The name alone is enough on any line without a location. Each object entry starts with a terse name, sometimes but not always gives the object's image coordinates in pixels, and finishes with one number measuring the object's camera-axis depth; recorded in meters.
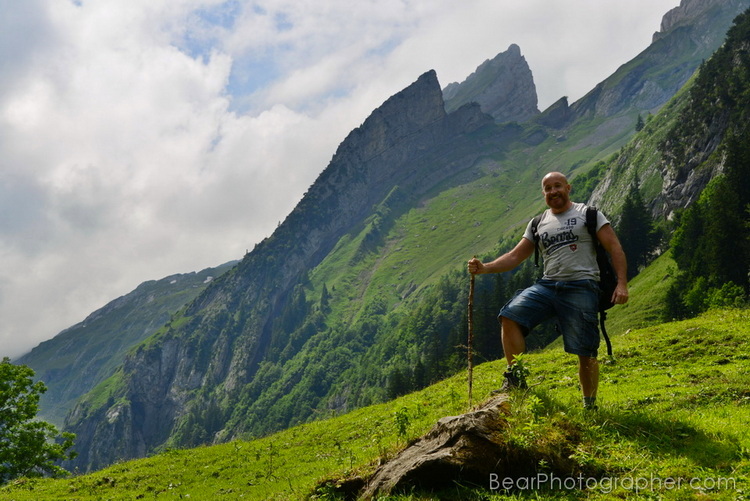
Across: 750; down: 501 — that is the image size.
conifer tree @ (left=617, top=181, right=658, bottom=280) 91.81
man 7.91
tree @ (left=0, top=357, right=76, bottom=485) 32.78
